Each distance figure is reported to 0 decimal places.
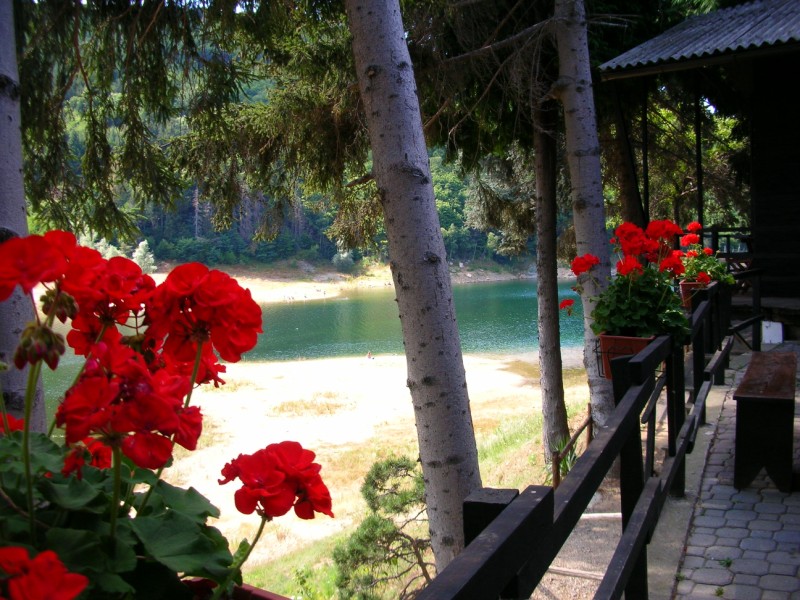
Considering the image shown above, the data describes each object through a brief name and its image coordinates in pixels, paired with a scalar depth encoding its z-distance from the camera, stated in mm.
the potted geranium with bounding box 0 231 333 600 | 739
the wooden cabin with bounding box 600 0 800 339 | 7586
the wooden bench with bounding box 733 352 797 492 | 3588
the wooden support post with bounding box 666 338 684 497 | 3252
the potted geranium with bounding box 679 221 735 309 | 5520
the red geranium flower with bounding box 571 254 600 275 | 4155
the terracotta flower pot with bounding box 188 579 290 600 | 1040
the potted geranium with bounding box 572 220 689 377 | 3633
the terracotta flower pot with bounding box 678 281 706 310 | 4923
